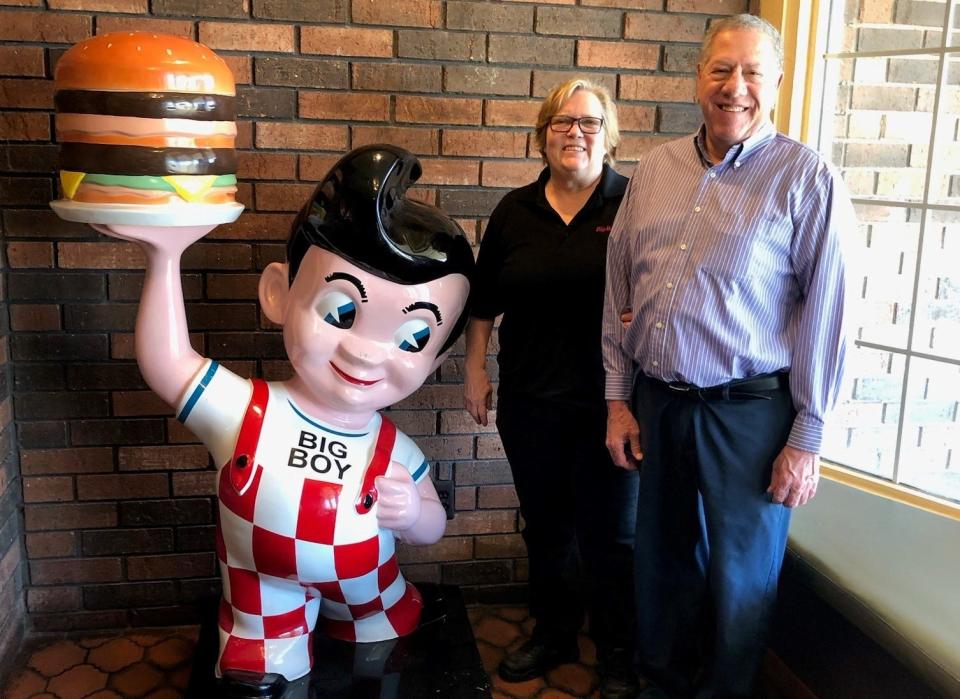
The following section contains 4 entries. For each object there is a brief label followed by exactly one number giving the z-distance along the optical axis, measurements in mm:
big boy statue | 1748
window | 2115
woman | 1914
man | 1605
